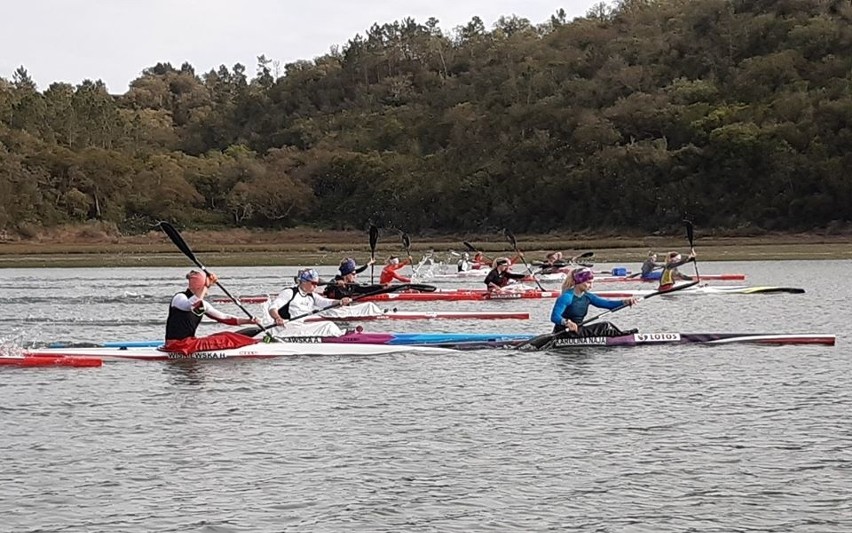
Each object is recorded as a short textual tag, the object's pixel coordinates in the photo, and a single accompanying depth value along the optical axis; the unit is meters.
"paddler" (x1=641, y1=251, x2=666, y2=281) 43.73
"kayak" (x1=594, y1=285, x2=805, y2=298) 36.16
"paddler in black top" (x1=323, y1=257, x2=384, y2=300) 29.09
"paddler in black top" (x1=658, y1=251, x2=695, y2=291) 35.96
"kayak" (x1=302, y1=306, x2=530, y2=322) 31.50
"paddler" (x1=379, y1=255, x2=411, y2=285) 36.84
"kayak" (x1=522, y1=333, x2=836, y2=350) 23.27
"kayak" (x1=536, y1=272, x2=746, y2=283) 44.47
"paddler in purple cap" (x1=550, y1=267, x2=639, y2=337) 23.06
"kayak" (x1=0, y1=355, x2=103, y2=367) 22.12
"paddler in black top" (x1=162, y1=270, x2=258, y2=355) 21.23
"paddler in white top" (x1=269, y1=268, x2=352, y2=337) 23.82
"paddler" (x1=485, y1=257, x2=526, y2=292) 37.31
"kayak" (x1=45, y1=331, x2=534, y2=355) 23.25
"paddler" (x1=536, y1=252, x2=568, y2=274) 46.50
